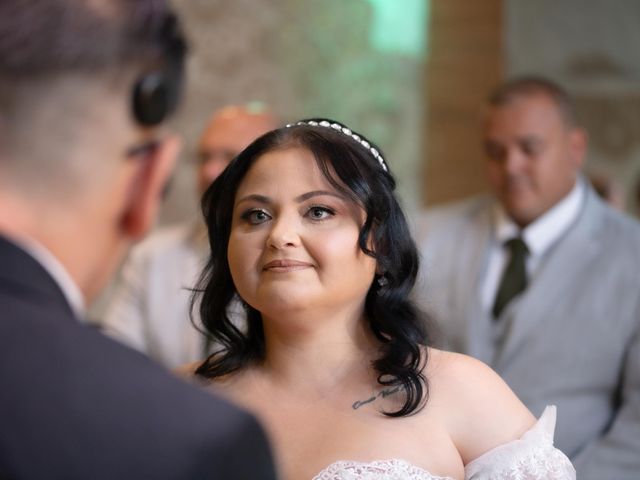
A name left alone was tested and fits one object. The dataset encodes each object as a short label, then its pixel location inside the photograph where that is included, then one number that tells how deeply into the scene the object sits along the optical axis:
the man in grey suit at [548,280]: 2.98
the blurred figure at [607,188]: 4.63
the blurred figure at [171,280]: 3.68
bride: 1.73
